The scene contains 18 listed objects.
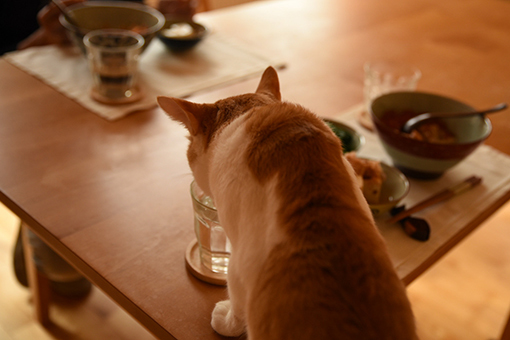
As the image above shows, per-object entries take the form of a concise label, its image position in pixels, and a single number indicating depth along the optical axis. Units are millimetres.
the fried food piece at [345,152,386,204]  869
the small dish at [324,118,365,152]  1021
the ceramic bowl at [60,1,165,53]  1388
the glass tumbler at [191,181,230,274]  710
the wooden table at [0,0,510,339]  742
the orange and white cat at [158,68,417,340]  421
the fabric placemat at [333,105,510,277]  831
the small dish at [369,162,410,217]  846
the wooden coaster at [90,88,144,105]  1185
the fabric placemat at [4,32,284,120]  1219
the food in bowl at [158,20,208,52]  1427
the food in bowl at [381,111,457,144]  1034
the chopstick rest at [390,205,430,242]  852
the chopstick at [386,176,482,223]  879
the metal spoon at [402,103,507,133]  1028
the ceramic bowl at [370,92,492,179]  953
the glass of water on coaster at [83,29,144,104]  1154
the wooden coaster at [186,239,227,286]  734
